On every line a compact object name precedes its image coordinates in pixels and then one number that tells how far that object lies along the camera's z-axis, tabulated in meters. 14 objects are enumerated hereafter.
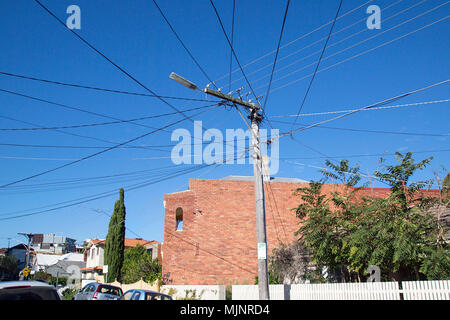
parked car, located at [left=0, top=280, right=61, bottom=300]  5.38
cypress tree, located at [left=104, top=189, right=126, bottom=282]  32.41
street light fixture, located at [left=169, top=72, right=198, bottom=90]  10.98
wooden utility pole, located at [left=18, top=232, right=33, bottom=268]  52.65
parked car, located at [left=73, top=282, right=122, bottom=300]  15.59
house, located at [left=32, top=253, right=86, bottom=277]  59.26
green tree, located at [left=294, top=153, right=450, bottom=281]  13.34
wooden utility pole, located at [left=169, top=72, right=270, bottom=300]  11.25
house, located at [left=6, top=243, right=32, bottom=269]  86.49
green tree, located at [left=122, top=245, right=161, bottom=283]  27.52
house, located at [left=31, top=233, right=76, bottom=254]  90.31
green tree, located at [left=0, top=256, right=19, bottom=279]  67.50
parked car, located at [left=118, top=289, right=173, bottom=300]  11.43
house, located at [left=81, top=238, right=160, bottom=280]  47.75
